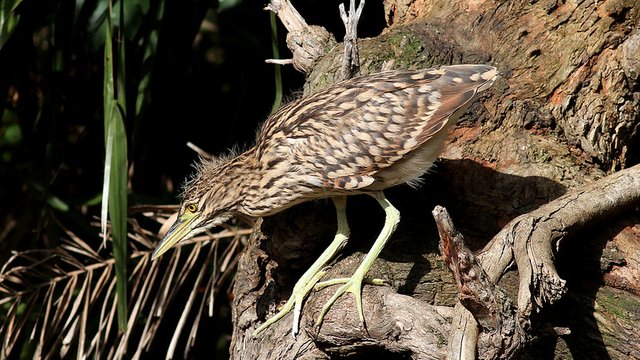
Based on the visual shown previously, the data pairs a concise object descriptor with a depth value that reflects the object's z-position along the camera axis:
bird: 6.56
